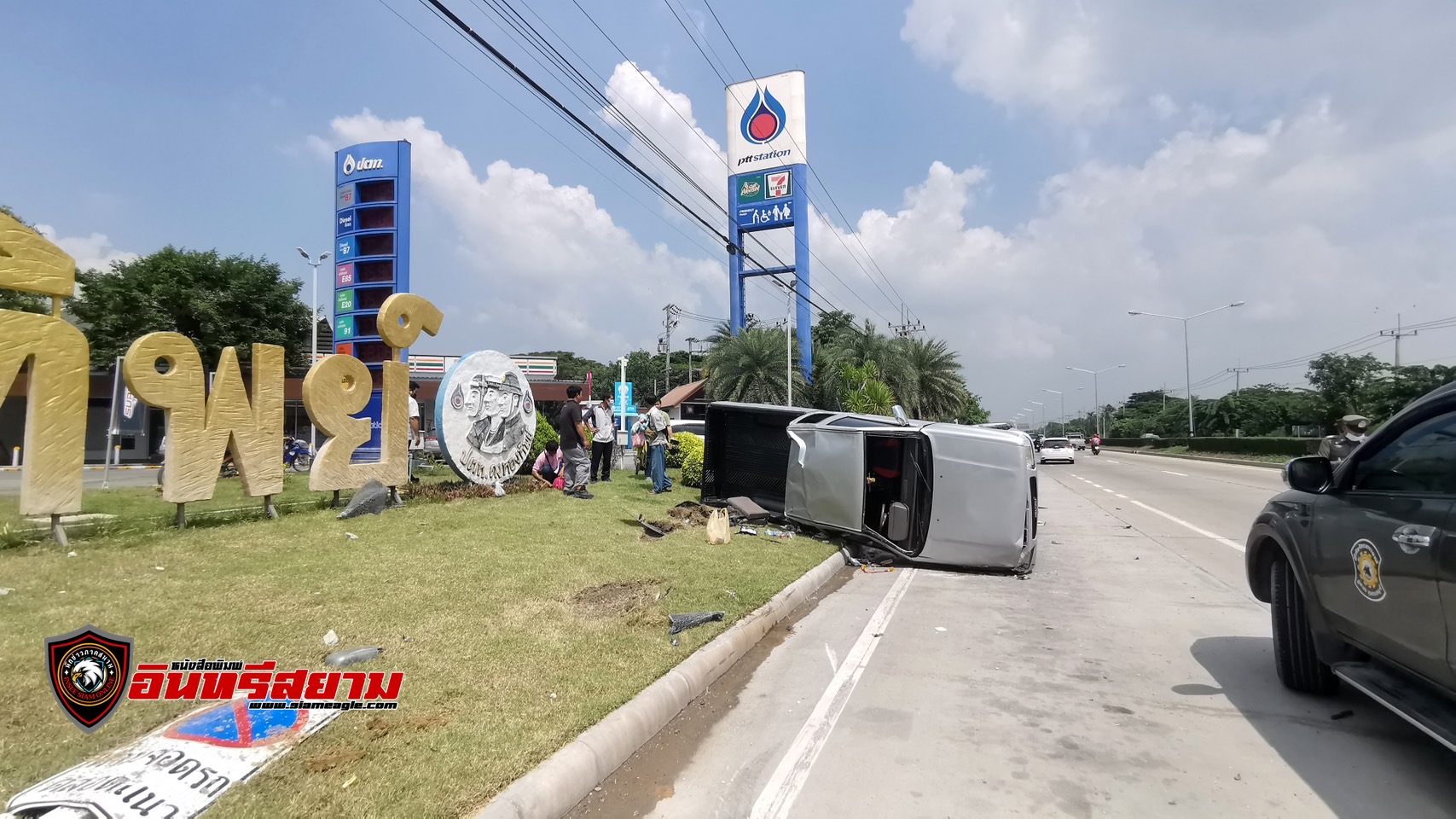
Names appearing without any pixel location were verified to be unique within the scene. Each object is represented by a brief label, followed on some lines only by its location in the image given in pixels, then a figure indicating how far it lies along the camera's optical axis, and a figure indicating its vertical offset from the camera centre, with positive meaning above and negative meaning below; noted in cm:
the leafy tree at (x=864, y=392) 2659 +171
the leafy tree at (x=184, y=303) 3388 +619
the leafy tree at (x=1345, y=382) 4122 +348
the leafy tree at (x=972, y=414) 4314 +209
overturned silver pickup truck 849 -55
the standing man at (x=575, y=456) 1231 -29
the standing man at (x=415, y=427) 1449 +24
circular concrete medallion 1159 +33
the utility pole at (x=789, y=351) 3000 +359
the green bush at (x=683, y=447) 1611 -17
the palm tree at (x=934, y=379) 4078 +327
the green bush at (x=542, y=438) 1540 +2
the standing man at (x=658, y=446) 1403 -14
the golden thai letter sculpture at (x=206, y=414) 779 +27
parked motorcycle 2177 -54
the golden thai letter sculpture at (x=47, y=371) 688 +62
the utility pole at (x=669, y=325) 6884 +1048
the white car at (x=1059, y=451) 3638 -55
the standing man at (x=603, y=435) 1478 +7
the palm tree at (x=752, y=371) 3175 +287
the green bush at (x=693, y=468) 1540 -60
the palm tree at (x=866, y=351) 3712 +437
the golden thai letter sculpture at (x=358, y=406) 955 +42
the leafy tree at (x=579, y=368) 8631 +850
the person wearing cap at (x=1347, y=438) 848 +3
